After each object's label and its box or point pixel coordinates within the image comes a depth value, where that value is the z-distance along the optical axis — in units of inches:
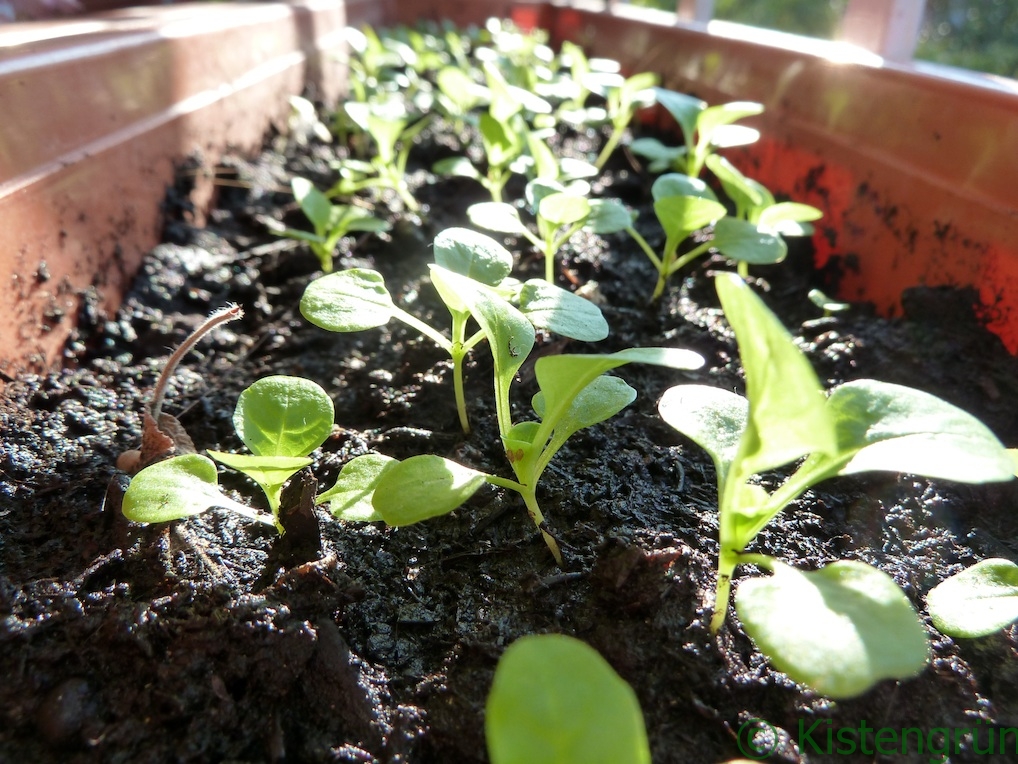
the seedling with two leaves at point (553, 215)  5.2
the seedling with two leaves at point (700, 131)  6.9
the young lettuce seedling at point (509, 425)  3.3
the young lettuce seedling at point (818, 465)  2.6
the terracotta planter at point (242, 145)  5.2
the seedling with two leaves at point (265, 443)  3.6
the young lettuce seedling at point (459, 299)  3.9
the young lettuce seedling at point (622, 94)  8.7
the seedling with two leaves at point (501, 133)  6.9
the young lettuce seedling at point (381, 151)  7.5
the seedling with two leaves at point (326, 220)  6.3
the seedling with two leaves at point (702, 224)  5.3
